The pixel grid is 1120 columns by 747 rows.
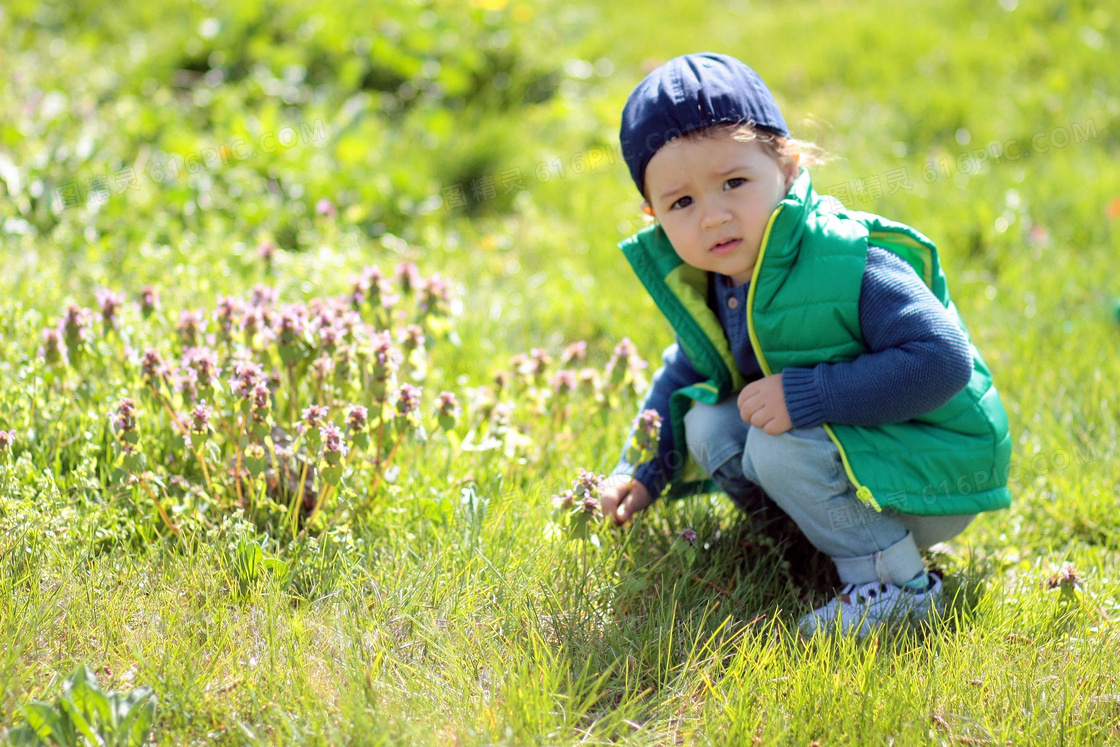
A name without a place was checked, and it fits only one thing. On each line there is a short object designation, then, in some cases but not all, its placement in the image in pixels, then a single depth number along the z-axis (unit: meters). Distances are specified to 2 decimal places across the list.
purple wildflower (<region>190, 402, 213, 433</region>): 2.21
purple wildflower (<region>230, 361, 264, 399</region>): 2.27
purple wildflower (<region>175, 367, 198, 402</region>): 2.32
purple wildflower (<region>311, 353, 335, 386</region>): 2.42
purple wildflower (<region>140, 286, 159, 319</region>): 2.63
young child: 2.17
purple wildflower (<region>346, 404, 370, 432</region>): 2.24
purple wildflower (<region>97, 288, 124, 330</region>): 2.55
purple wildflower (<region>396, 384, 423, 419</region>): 2.30
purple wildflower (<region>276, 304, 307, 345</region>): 2.39
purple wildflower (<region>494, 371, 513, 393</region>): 2.75
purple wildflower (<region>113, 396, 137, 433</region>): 2.18
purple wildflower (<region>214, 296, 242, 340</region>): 2.52
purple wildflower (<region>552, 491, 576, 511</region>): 2.24
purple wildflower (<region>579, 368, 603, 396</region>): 2.75
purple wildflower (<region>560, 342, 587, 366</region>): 2.84
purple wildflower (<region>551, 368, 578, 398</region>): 2.72
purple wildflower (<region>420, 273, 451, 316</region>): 2.74
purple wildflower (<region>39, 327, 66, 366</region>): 2.41
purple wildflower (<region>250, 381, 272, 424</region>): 2.21
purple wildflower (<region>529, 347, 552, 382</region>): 2.78
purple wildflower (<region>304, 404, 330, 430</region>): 2.20
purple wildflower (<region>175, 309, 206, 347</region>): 2.61
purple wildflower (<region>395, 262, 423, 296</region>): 2.84
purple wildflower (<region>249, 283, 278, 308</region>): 2.79
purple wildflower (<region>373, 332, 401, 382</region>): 2.36
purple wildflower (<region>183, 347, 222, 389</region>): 2.28
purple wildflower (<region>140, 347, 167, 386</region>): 2.31
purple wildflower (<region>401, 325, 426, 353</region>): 2.57
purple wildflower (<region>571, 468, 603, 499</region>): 2.23
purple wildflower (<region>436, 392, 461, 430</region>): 2.42
